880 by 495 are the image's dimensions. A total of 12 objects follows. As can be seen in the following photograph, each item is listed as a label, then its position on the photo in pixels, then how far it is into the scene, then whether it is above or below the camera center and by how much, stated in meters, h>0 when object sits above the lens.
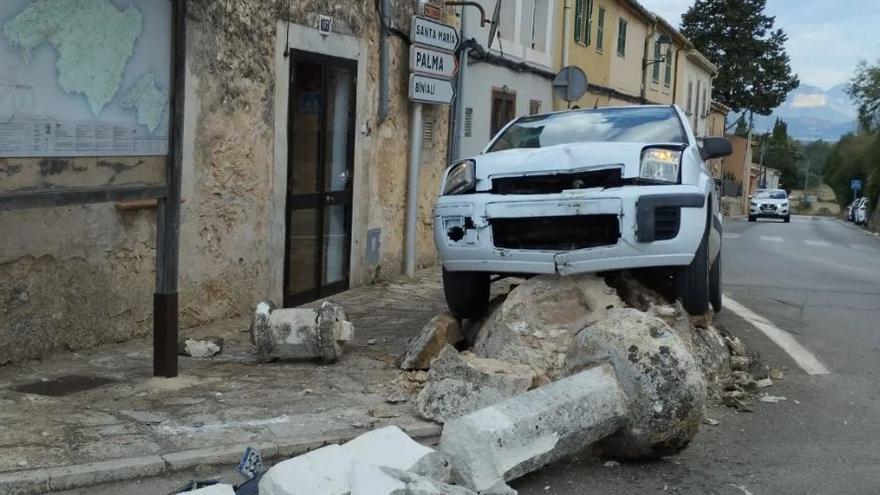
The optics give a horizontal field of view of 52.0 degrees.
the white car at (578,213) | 5.69 -0.18
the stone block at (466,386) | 5.02 -1.15
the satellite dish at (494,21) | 13.49 +2.40
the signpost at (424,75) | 10.61 +1.26
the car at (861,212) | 50.16 -0.85
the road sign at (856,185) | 65.62 +0.88
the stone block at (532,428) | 4.02 -1.14
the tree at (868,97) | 57.72 +6.48
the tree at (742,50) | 54.91 +8.67
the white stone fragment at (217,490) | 3.56 -1.26
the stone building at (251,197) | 6.04 -0.22
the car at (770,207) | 43.91 -0.65
